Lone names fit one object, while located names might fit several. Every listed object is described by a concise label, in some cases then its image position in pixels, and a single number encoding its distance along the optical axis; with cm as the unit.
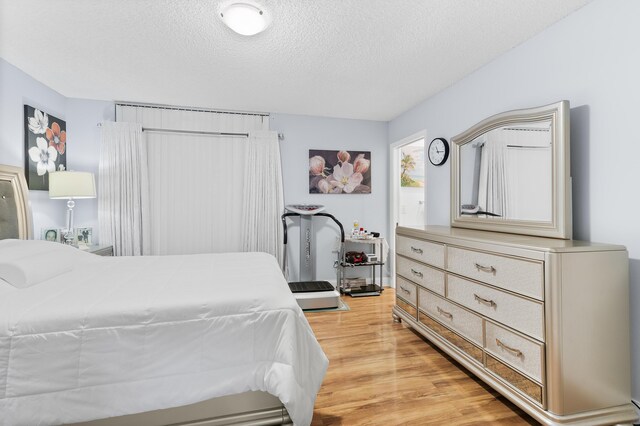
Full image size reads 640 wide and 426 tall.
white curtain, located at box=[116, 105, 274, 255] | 387
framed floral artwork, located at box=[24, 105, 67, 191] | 294
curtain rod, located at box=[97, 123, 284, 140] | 383
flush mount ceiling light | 193
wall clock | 332
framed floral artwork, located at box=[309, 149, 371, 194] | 438
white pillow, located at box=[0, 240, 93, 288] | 170
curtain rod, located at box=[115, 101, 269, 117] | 377
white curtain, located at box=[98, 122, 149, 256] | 366
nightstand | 310
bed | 128
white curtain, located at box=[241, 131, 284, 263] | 407
